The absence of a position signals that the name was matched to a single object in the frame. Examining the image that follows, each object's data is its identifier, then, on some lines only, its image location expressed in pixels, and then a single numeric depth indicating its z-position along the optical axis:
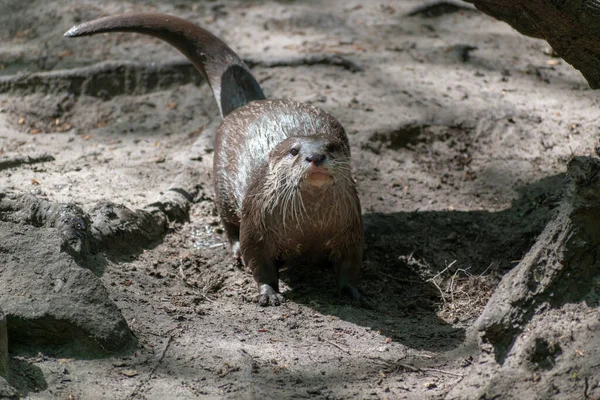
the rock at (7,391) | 4.48
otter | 6.68
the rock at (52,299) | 5.37
